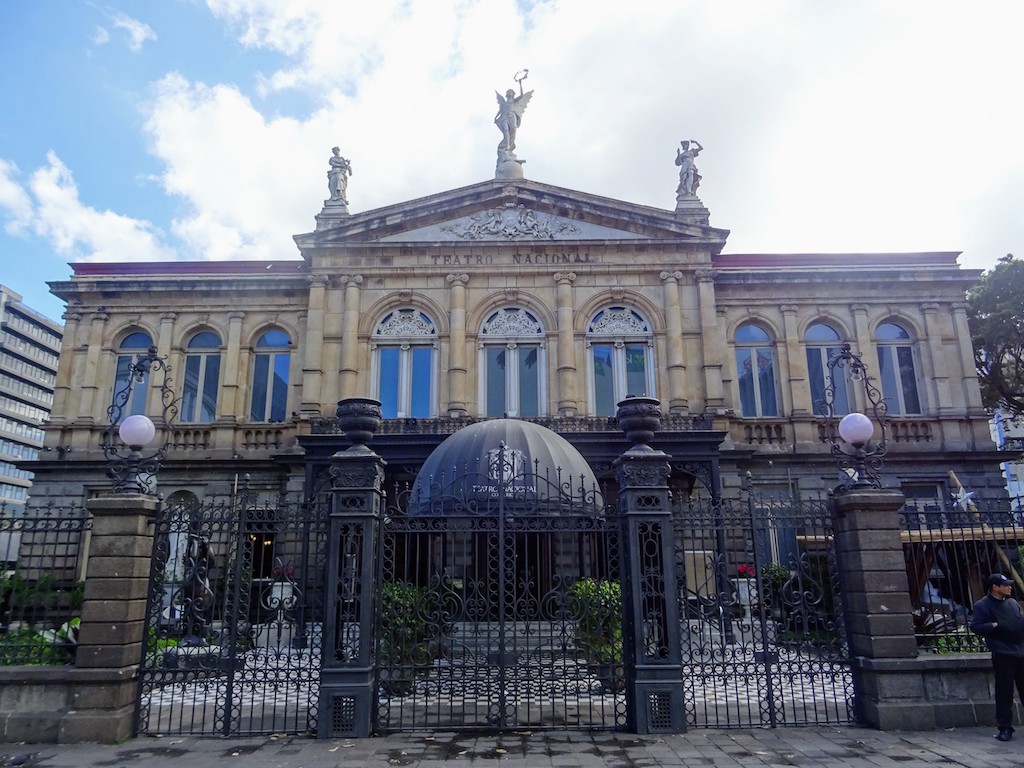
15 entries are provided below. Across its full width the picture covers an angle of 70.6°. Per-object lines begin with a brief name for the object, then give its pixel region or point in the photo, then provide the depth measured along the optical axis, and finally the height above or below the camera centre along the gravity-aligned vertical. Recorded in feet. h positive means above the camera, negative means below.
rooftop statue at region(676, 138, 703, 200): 78.74 +42.24
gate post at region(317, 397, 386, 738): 28.89 -0.91
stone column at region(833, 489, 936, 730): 29.17 -1.79
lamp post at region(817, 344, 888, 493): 31.71 +5.04
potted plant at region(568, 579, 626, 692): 31.65 -2.47
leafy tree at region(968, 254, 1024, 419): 88.22 +27.88
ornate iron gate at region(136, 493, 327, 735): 29.58 -3.08
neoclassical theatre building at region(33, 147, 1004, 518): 73.77 +24.12
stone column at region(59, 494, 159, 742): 28.30 -1.89
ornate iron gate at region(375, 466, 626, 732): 30.01 -3.33
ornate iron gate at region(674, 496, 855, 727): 30.12 -3.18
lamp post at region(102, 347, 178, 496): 30.91 +4.82
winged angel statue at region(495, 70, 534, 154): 82.17 +50.46
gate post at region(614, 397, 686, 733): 29.04 -0.80
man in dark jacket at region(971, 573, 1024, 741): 27.58 -2.80
